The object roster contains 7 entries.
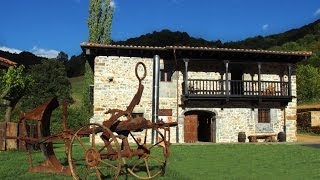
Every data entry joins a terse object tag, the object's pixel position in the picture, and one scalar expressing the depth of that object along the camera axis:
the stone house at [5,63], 15.84
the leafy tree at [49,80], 31.34
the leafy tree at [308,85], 28.02
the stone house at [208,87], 16.53
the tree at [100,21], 23.47
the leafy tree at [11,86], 12.69
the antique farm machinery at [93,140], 5.42
